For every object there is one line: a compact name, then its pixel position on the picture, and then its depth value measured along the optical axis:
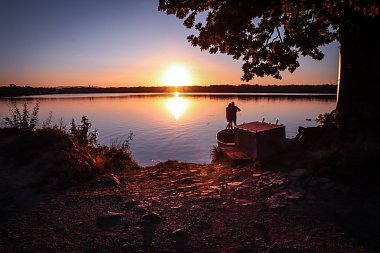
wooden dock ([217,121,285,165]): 13.10
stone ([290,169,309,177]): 8.35
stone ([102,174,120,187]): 9.60
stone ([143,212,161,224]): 6.57
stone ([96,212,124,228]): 6.41
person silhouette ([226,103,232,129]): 22.81
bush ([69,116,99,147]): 14.69
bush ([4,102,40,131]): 12.13
